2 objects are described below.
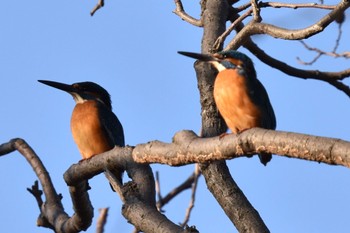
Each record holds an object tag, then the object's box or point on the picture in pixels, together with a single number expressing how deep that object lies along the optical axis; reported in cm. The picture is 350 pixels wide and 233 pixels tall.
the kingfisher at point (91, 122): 1505
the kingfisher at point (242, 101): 1037
